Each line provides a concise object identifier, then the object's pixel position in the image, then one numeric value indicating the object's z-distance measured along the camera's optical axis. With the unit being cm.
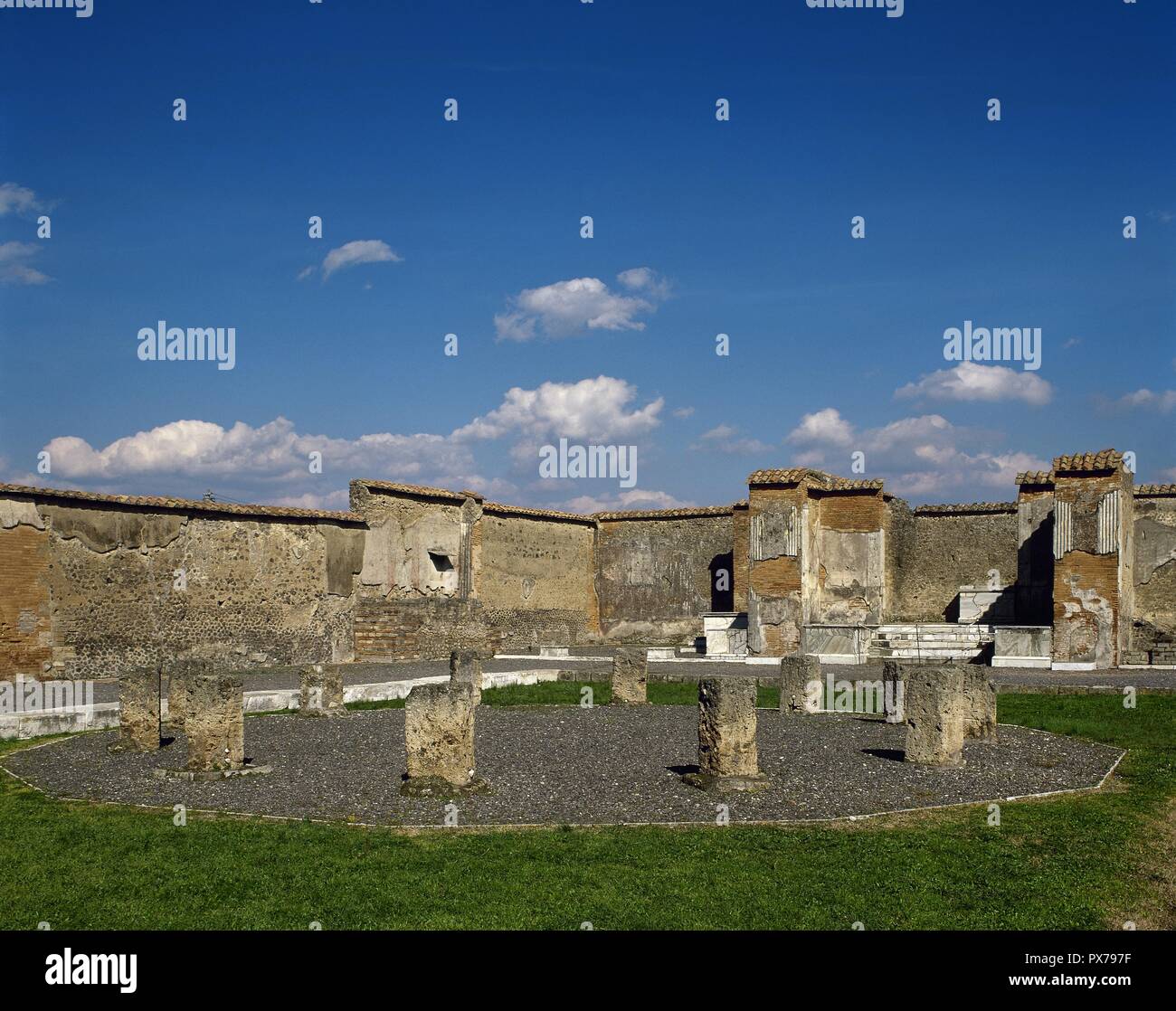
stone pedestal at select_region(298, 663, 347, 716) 1514
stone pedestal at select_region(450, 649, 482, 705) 1664
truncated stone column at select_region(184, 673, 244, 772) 1064
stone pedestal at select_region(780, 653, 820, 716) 1551
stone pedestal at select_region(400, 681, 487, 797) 958
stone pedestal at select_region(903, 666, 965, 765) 1097
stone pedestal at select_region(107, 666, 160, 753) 1191
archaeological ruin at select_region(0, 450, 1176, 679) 1869
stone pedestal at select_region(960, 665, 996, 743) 1242
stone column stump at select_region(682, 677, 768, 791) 1000
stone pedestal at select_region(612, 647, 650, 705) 1686
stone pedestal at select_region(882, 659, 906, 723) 1479
